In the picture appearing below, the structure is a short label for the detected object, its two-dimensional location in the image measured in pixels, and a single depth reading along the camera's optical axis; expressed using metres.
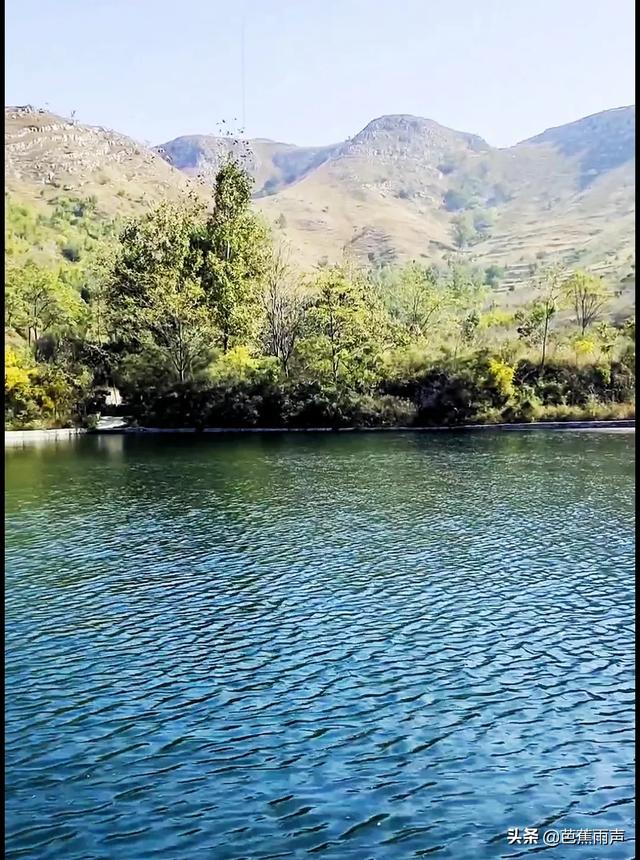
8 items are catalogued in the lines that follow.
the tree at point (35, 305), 44.69
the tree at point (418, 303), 48.78
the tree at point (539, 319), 42.38
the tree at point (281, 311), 43.44
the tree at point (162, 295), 40.91
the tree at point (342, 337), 39.16
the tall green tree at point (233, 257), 42.88
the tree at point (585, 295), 46.50
